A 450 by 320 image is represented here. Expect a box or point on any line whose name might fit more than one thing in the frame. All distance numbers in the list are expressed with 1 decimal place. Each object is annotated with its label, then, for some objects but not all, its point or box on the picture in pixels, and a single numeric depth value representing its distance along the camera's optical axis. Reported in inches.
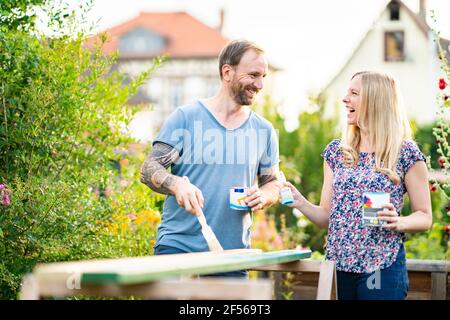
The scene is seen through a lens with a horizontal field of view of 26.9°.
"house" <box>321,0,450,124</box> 1637.6
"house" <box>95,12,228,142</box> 2140.7
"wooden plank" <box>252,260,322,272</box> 159.5
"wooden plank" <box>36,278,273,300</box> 108.4
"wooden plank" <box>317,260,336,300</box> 147.6
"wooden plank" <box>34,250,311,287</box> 100.7
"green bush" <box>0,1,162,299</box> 183.3
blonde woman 157.5
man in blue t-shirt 164.4
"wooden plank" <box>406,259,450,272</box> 214.2
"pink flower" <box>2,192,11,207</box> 176.6
